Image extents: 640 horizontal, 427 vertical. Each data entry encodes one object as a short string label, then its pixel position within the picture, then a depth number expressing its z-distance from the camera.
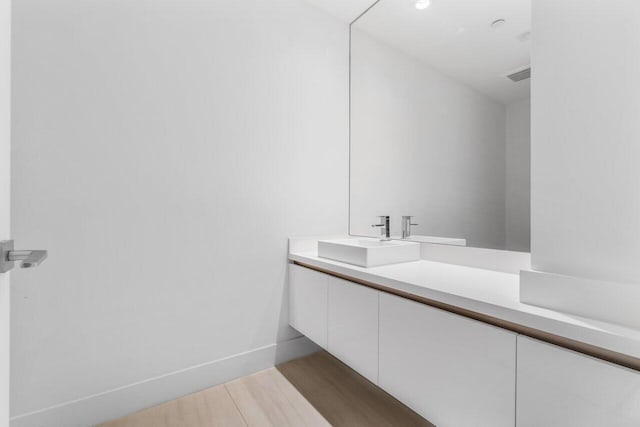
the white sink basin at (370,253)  1.38
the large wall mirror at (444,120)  1.23
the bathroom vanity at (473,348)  0.65
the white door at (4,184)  0.59
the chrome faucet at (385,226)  1.81
